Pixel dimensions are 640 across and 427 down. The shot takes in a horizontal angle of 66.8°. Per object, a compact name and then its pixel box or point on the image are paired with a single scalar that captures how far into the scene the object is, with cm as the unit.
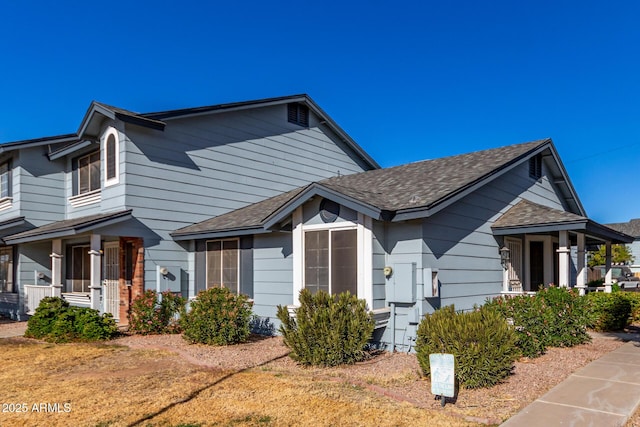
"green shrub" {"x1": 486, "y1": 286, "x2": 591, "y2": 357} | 956
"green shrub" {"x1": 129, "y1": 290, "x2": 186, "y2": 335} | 1271
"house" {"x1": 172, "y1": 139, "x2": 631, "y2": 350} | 984
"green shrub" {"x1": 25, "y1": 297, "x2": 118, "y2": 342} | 1198
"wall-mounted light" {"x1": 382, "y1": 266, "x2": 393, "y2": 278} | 995
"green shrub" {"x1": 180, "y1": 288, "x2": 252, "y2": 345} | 1105
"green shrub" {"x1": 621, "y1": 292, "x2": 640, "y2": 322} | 1371
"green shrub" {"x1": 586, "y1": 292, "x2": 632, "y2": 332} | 1232
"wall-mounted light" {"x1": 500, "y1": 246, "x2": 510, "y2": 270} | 1264
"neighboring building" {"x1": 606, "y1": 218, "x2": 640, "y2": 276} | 4648
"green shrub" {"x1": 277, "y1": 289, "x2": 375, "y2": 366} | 872
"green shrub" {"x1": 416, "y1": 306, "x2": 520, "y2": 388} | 707
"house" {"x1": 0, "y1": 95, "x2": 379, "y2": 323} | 1377
